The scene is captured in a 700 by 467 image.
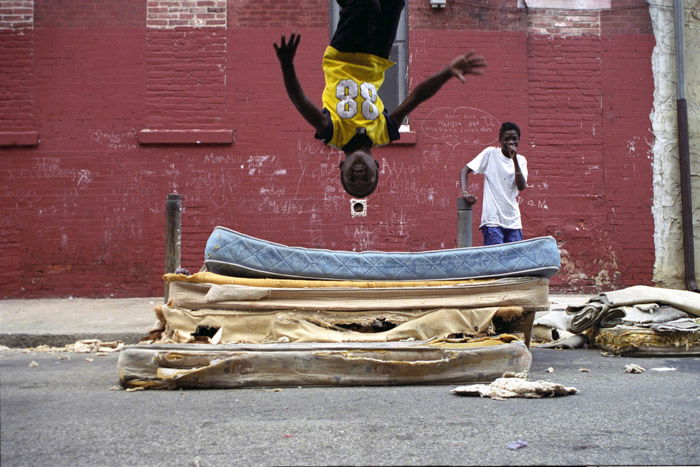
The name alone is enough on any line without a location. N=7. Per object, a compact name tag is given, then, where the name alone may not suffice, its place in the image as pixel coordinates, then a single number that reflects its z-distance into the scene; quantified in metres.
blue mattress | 4.86
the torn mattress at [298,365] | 3.93
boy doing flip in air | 4.66
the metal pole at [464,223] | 6.86
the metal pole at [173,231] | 6.68
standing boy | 6.63
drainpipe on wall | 9.45
